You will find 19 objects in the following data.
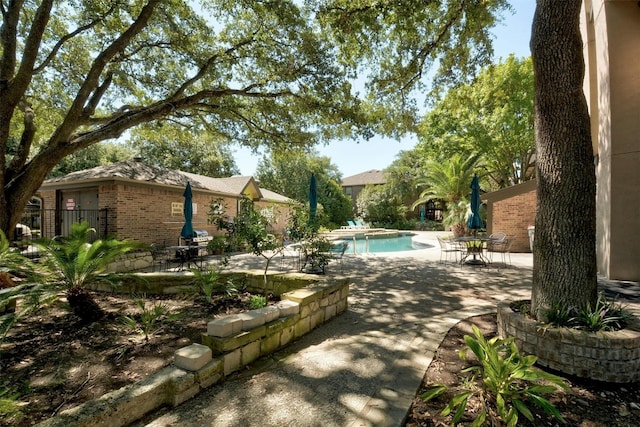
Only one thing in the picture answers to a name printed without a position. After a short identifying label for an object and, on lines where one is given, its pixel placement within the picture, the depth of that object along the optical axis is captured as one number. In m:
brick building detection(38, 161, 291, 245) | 10.87
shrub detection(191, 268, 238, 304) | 4.86
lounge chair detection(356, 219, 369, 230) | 28.76
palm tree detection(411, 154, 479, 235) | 17.02
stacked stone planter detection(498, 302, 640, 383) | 2.63
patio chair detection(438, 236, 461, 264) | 9.73
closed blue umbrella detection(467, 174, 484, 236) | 9.66
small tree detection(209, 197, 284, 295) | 4.91
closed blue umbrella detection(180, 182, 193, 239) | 9.37
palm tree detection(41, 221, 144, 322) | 4.08
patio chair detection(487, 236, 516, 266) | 9.10
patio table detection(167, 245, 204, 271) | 8.35
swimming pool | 16.80
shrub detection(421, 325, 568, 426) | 2.03
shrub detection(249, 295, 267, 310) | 4.41
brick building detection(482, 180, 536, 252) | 11.54
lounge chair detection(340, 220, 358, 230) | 26.39
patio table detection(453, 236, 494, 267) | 8.52
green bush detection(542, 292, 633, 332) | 2.87
